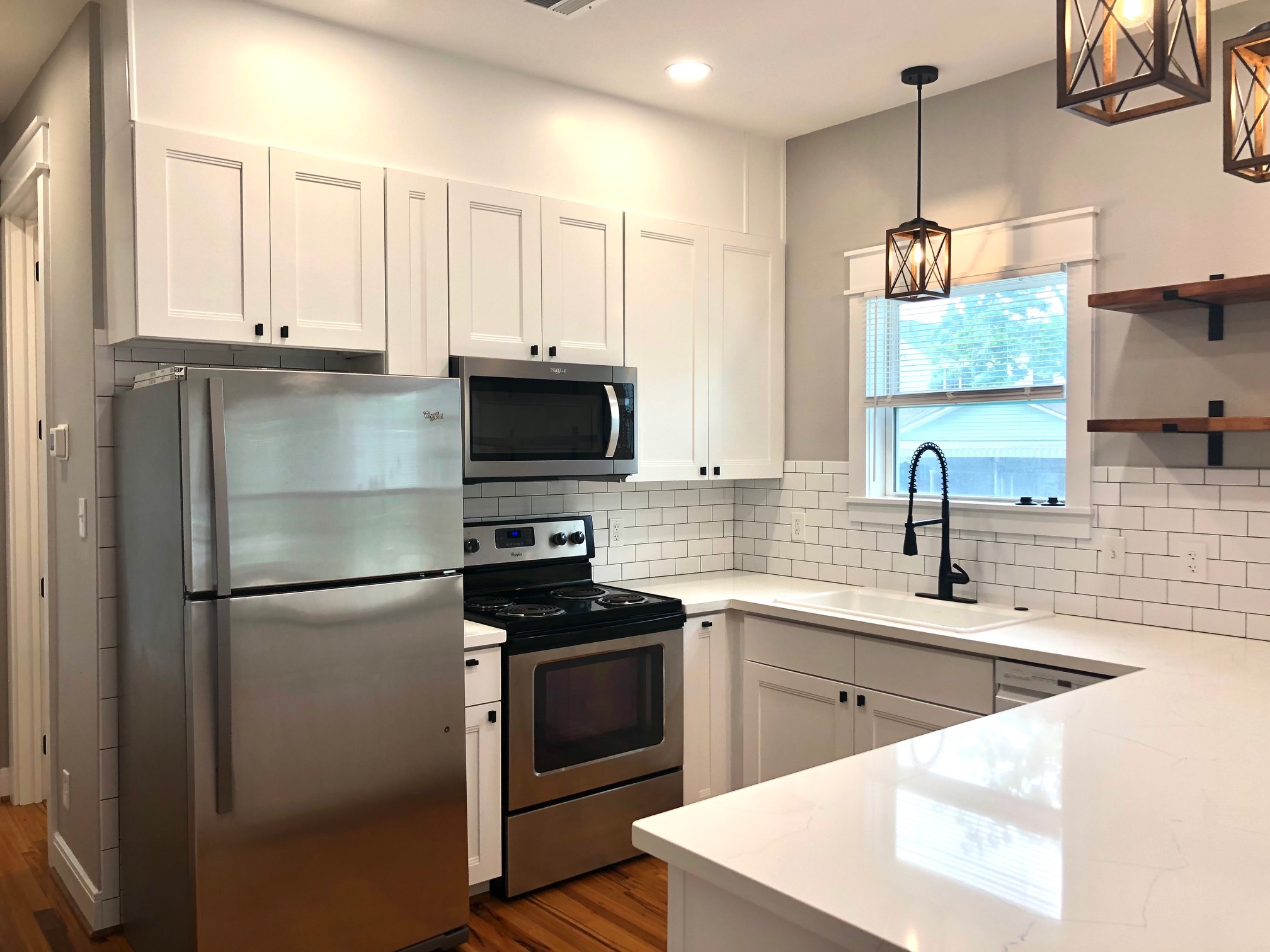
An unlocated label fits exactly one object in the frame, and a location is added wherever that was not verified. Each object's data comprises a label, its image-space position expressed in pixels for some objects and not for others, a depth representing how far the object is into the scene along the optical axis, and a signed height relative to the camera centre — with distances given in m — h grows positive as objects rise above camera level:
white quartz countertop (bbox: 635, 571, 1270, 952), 1.08 -0.51
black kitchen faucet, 3.45 -0.36
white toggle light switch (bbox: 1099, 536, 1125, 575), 3.12 -0.32
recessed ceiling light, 3.33 +1.32
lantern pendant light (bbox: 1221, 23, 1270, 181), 1.48 +0.53
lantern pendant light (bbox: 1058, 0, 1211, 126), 1.29 +0.54
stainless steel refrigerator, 2.39 -0.53
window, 3.36 +0.25
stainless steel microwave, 3.19 +0.13
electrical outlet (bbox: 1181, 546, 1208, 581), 2.93 -0.33
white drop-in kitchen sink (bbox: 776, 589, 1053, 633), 3.27 -0.55
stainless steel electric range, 3.09 -0.81
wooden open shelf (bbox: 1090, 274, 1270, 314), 2.61 +0.44
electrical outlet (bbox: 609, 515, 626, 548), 3.97 -0.29
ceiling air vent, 2.51 +1.16
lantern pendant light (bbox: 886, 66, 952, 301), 3.34 +0.68
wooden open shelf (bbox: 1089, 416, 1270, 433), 2.61 +0.08
